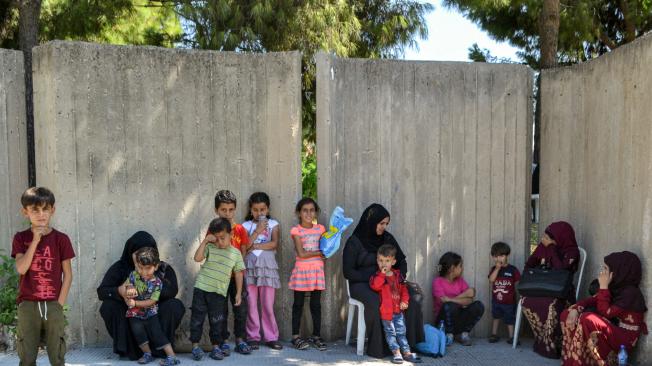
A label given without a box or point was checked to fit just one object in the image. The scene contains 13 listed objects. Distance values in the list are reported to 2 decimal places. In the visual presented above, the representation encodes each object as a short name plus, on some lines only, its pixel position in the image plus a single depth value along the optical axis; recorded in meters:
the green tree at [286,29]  9.05
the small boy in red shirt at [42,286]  4.13
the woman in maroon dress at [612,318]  4.79
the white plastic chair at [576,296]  5.67
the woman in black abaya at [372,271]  5.38
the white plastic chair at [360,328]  5.47
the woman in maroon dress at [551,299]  5.48
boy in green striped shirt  5.24
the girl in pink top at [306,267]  5.56
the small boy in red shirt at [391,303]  5.32
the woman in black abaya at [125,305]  5.12
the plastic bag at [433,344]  5.46
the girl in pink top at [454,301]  5.89
